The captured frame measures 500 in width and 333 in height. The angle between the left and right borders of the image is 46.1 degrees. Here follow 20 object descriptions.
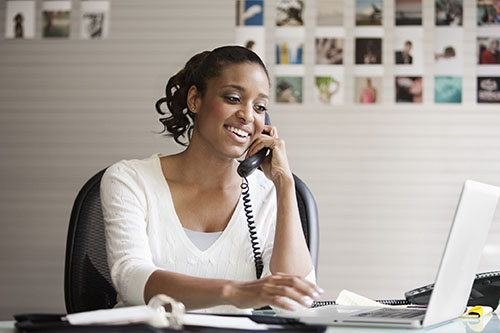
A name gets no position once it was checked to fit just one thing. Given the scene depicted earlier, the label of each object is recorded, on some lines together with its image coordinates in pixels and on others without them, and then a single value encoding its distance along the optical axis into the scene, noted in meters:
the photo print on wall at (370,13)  3.36
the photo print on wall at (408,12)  3.35
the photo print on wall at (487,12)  3.31
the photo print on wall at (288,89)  3.34
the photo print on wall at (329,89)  3.33
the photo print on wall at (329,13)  3.37
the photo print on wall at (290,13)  3.38
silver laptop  1.08
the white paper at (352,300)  1.61
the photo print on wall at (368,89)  3.31
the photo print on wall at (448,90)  3.27
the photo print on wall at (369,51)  3.34
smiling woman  1.68
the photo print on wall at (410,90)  3.29
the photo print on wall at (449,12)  3.32
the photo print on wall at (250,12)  3.37
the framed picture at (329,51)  3.36
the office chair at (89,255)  1.77
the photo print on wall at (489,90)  3.27
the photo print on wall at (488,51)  3.29
